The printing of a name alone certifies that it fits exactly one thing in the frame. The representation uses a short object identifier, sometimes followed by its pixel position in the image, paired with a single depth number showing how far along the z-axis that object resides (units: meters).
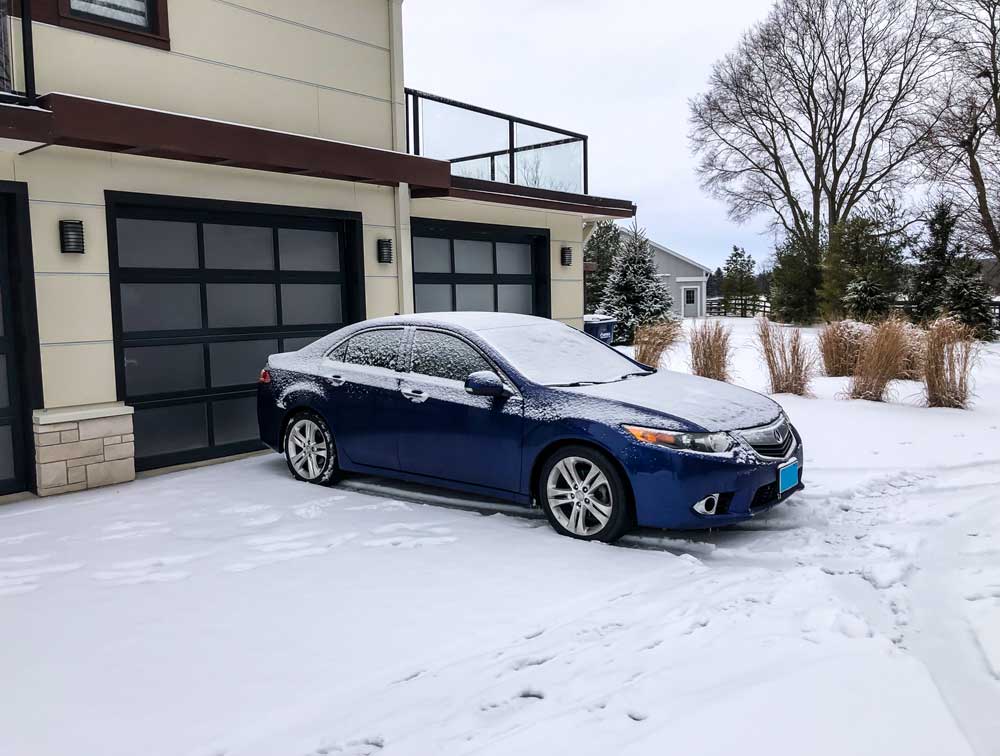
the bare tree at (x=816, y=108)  31.30
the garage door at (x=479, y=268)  10.77
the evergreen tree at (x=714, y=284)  62.76
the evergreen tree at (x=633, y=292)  25.92
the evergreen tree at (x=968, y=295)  24.75
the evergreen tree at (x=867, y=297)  27.66
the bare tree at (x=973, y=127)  24.75
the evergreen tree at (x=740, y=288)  43.25
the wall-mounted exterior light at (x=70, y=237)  7.06
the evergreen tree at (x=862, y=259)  28.31
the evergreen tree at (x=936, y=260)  26.03
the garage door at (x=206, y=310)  7.80
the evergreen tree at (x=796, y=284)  33.03
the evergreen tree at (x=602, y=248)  33.60
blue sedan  5.27
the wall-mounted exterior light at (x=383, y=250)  9.84
